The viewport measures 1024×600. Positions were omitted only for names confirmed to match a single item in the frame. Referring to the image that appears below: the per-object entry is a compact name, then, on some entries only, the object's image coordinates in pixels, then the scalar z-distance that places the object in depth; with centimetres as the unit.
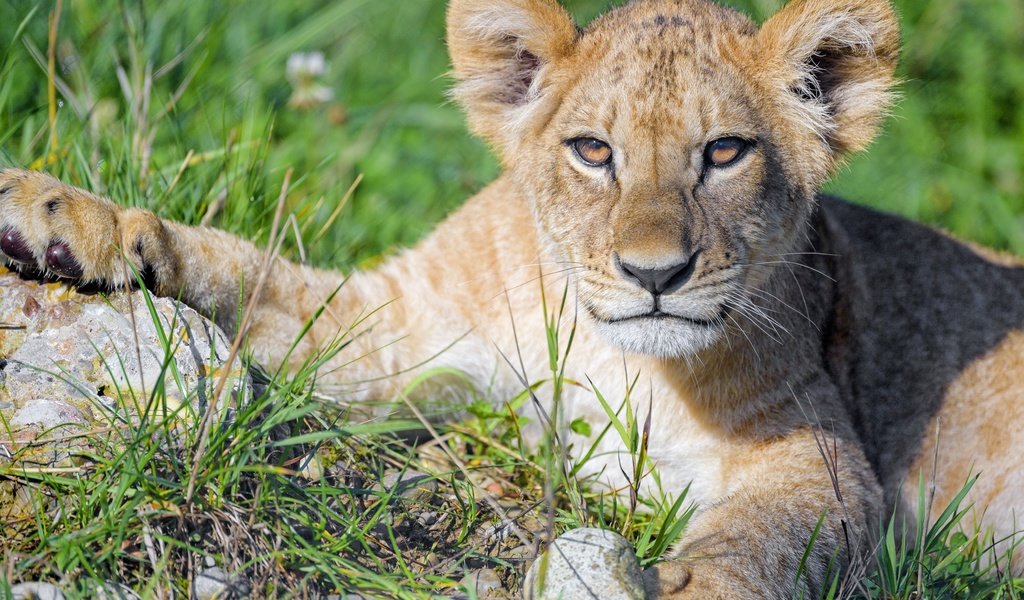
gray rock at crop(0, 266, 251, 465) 571
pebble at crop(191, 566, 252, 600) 509
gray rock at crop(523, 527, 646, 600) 512
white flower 1141
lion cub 623
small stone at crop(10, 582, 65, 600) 485
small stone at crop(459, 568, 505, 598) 554
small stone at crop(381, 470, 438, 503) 589
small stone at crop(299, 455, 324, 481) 604
